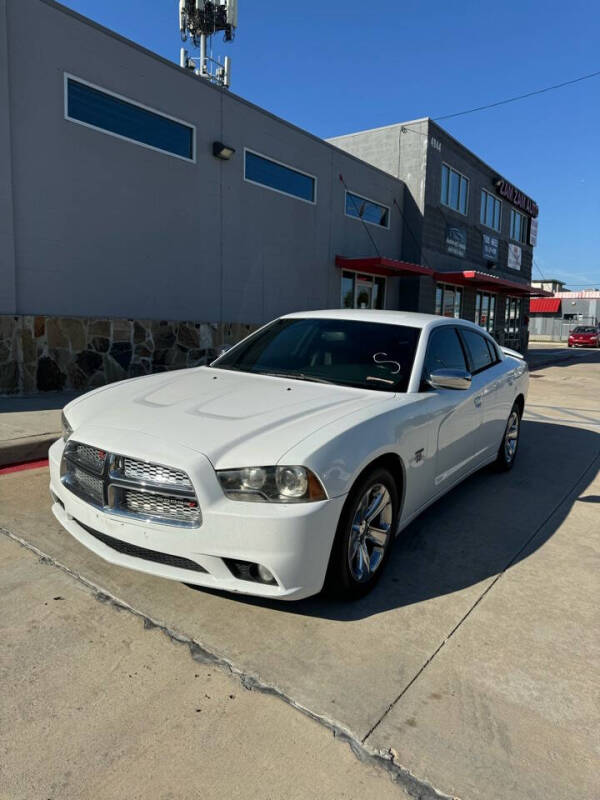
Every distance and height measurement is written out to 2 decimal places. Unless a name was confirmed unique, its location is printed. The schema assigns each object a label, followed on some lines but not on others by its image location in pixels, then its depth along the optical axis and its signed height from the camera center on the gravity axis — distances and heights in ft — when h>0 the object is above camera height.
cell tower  70.49 +38.19
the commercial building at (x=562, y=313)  188.21 +7.49
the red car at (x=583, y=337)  127.03 -0.50
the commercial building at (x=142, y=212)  27.66 +7.01
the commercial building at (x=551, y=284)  248.61 +21.78
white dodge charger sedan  8.46 -2.18
